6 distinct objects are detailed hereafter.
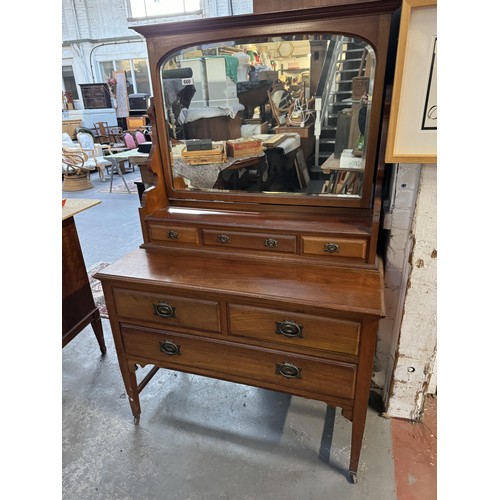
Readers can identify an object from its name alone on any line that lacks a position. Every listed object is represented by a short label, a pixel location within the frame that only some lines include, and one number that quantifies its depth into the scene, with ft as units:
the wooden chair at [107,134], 32.48
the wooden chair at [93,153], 22.40
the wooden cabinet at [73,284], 5.95
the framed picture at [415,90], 3.17
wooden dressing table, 3.69
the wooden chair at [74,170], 20.26
